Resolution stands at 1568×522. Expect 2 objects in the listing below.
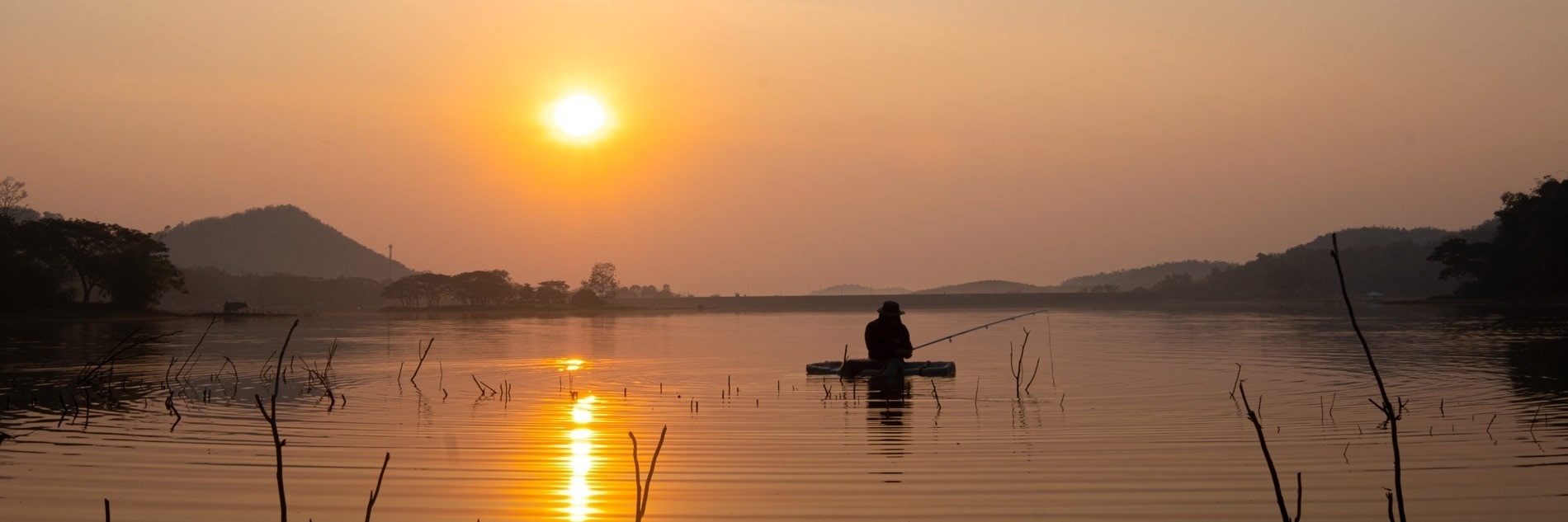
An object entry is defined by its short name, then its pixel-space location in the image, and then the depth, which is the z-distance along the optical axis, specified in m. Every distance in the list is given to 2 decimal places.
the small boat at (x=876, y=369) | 25.55
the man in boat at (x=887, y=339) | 25.50
